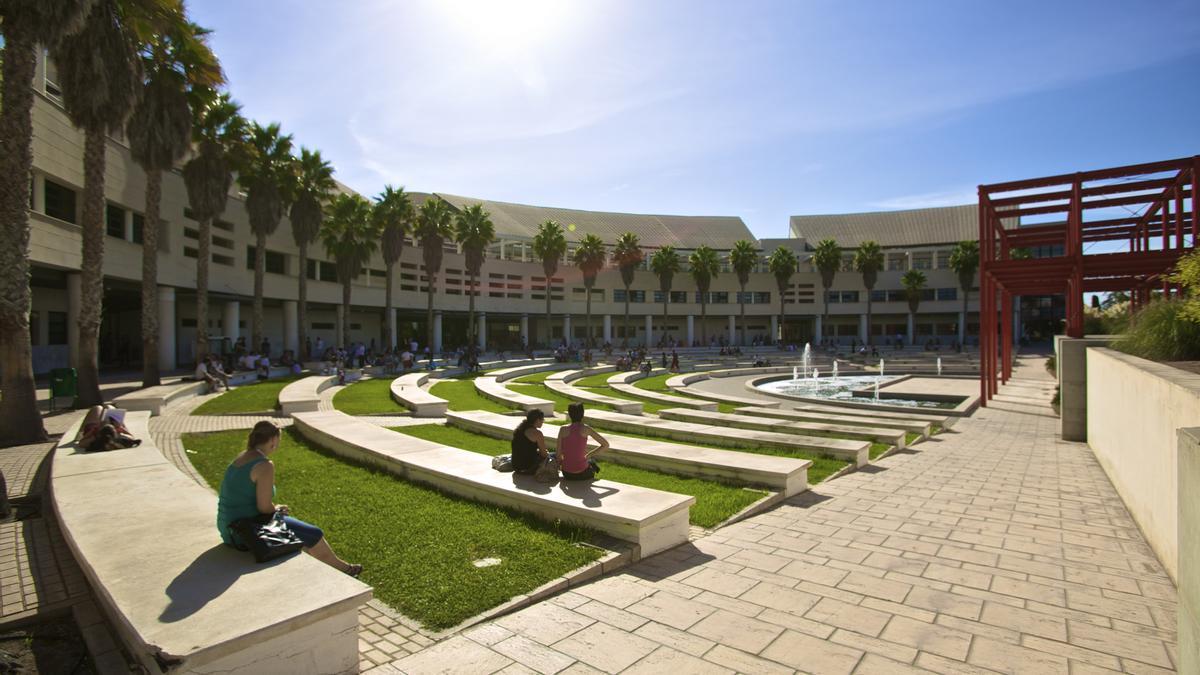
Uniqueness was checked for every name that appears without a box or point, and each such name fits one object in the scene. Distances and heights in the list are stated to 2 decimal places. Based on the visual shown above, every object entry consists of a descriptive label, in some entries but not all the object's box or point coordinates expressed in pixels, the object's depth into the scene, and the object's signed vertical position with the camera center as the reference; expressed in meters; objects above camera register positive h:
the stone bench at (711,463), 8.22 -1.97
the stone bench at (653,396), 18.33 -2.26
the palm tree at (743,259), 61.28 +7.74
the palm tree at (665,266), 59.75 +6.88
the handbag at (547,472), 7.13 -1.70
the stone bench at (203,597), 3.25 -1.70
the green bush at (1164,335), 8.54 -0.03
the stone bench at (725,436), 10.46 -2.07
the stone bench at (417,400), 15.33 -1.88
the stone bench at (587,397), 16.80 -2.18
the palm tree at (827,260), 60.50 +7.61
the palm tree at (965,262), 58.28 +7.10
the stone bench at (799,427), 12.49 -2.14
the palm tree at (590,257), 53.78 +7.05
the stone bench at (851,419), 13.94 -2.20
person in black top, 7.19 -1.41
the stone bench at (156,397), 14.54 -1.77
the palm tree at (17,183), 11.20 +2.89
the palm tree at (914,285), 62.47 +5.09
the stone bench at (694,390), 19.31 -2.34
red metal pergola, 15.16 +3.06
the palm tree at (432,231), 39.84 +6.97
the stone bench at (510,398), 16.04 -2.00
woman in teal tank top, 4.59 -1.29
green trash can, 15.59 -1.34
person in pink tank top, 6.95 -1.40
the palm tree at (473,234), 43.34 +7.30
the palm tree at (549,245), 50.81 +7.61
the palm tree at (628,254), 57.84 +7.77
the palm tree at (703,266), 60.56 +6.91
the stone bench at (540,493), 5.80 -1.81
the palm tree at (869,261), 61.78 +7.57
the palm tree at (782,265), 61.38 +7.12
